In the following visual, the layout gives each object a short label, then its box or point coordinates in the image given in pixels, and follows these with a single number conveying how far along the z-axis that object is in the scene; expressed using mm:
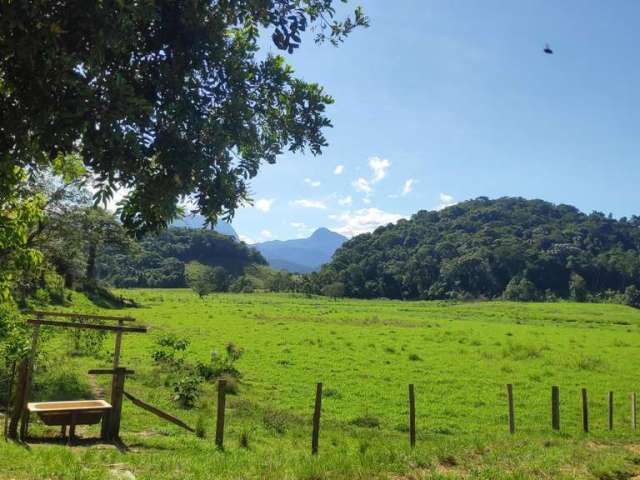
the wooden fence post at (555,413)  19312
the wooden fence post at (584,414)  19469
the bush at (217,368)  25891
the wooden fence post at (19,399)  13500
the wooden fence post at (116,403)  14680
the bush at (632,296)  143125
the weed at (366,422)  19844
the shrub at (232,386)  23141
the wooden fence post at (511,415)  18719
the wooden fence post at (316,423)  14336
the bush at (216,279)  152150
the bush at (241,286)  159750
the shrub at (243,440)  15049
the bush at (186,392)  20219
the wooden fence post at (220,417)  14266
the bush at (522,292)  142750
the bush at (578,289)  147000
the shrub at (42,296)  19828
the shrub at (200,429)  15945
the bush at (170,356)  25647
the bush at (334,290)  152875
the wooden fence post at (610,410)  20267
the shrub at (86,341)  29514
